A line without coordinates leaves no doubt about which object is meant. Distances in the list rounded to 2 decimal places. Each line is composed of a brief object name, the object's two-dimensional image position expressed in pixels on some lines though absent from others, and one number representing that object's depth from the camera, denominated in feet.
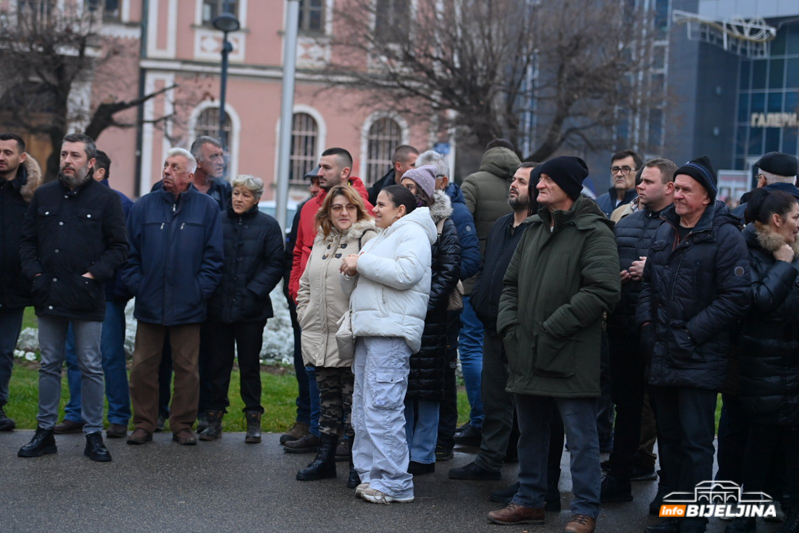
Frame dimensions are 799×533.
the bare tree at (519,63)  83.41
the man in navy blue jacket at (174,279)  25.23
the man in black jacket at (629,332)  20.63
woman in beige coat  22.08
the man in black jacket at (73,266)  23.30
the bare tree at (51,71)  80.38
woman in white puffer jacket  20.43
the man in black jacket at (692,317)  17.89
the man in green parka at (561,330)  18.37
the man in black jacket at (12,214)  25.04
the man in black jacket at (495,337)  21.79
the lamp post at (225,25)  65.10
